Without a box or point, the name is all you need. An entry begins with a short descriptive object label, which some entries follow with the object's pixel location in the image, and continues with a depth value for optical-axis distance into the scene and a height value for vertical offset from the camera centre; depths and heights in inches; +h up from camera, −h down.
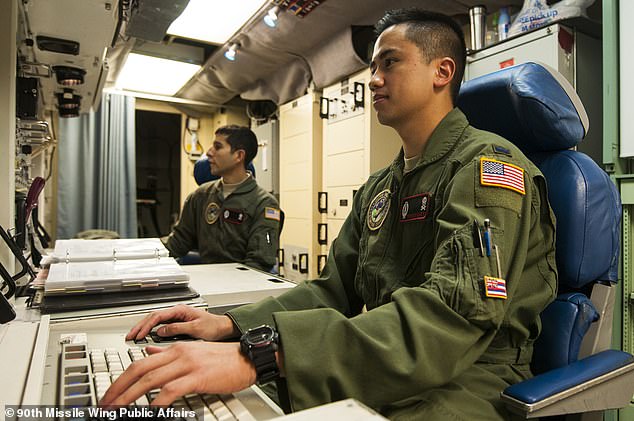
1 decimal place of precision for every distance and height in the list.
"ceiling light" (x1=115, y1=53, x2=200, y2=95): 153.7 +52.3
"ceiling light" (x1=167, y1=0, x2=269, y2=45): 115.3 +54.5
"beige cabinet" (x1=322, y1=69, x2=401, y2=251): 119.6 +19.5
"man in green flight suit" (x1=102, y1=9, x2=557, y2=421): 25.7 -6.3
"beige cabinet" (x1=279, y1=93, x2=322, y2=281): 144.0 +10.1
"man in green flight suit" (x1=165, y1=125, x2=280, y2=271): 92.7 -1.0
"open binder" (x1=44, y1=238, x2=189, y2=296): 43.0 -6.5
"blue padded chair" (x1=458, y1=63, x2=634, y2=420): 35.5 -2.1
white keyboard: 22.2 -9.9
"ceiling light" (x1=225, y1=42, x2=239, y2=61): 140.1 +52.2
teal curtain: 171.5 +15.5
